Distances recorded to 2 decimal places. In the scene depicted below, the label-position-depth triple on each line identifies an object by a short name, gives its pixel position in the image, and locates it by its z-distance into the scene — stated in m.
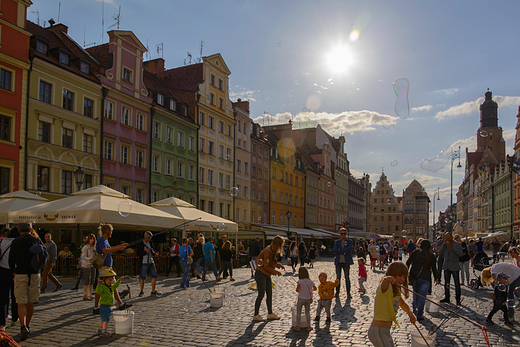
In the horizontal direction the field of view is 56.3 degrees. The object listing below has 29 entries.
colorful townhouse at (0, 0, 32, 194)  23.64
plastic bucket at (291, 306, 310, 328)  8.88
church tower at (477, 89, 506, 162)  125.19
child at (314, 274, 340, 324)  9.54
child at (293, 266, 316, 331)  8.84
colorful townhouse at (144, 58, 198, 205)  35.16
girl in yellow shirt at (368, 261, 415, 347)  5.44
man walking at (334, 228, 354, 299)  13.54
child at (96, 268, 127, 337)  8.09
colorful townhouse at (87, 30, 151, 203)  30.38
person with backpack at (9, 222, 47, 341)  7.88
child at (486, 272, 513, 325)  9.80
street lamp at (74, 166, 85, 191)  19.66
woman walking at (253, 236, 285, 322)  9.69
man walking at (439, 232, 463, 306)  12.15
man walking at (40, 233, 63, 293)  13.52
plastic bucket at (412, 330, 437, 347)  6.45
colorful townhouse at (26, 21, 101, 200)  25.31
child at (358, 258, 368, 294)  15.09
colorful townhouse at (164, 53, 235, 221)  40.75
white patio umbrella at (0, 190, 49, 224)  16.77
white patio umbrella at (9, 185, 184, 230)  15.05
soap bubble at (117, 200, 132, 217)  15.59
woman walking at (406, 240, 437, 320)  10.37
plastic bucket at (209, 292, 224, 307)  11.44
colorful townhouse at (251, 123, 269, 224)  50.31
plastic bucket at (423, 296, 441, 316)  10.31
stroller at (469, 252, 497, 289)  16.39
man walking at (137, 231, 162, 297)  13.31
